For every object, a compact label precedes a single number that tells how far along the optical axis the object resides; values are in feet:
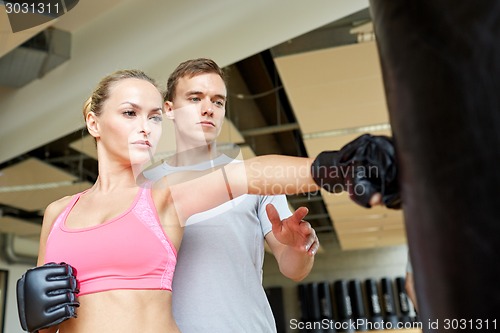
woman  3.04
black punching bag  1.37
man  3.90
